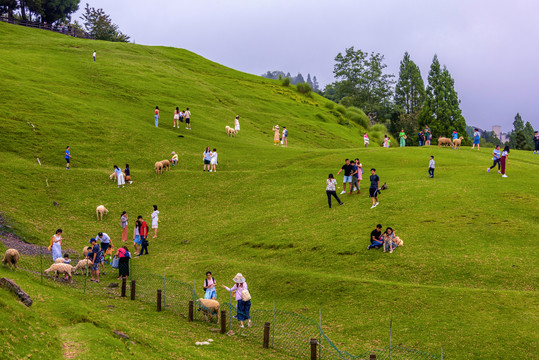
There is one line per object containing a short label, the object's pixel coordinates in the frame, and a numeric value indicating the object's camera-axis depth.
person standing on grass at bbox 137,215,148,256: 37.25
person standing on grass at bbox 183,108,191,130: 70.06
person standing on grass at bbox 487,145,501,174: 45.37
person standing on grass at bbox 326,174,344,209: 39.31
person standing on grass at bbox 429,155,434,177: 44.97
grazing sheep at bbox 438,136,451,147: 63.47
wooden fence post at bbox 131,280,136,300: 27.70
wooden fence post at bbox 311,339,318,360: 20.42
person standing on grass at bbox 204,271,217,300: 25.89
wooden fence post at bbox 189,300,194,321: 25.23
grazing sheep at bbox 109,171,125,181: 50.67
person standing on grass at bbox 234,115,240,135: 72.91
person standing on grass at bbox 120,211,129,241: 39.59
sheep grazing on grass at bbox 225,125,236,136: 71.06
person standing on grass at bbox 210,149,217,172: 54.31
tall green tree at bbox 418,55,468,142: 99.81
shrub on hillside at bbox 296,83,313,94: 123.88
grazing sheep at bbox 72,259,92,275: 29.90
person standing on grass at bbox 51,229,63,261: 31.77
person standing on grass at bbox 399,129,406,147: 67.61
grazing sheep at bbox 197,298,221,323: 24.84
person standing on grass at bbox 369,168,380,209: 38.25
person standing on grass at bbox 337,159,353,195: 42.50
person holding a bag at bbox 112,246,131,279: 31.12
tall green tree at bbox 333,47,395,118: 144.25
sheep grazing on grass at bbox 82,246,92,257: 32.62
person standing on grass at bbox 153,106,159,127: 67.68
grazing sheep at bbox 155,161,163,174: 53.09
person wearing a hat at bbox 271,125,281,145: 70.19
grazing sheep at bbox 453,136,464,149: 61.94
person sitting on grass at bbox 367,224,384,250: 31.86
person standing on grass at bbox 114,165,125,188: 49.41
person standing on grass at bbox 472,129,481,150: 59.94
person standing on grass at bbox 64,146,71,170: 51.88
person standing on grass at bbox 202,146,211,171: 54.50
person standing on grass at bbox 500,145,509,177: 43.19
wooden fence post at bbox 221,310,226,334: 23.70
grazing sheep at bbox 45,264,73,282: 28.16
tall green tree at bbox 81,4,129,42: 133.88
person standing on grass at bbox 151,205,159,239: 40.47
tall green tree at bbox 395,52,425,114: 140.50
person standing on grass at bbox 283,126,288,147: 70.50
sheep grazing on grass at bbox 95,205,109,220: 43.34
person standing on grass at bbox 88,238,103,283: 31.36
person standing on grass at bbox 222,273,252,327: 24.19
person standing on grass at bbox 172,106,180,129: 69.35
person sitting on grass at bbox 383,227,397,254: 31.16
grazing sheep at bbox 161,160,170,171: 53.77
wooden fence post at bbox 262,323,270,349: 22.22
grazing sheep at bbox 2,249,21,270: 25.30
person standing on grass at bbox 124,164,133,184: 50.44
